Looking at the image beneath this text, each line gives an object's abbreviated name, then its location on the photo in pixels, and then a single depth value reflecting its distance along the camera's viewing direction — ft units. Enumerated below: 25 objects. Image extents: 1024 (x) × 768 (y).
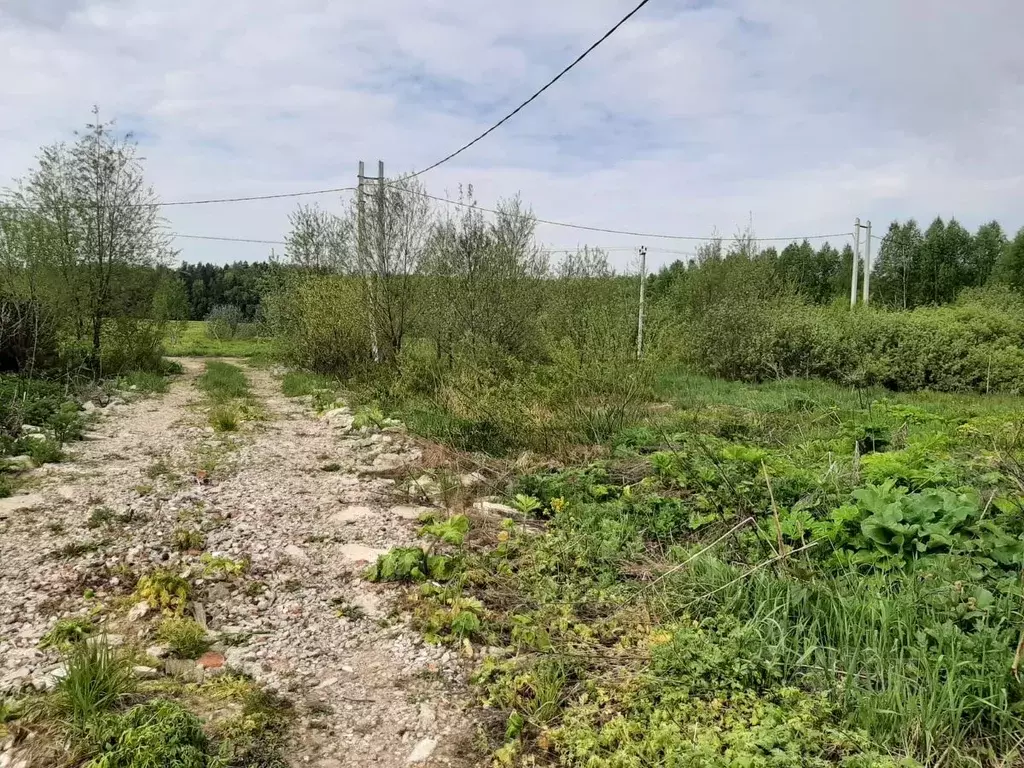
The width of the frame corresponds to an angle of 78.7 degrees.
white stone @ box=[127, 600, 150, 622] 10.68
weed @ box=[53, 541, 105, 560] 13.21
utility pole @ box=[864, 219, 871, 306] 66.95
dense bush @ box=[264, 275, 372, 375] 42.27
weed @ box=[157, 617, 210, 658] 9.86
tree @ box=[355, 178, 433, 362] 38.58
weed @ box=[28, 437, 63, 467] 20.30
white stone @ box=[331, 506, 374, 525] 16.19
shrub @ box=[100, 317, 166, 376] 44.65
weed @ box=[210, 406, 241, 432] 27.35
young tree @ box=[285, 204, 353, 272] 55.98
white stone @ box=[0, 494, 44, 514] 16.07
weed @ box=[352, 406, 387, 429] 27.76
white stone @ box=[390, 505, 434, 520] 16.58
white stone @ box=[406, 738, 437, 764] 7.80
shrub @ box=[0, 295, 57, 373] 35.24
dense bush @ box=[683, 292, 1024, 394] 40.68
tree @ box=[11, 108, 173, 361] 40.06
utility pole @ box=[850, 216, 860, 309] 65.25
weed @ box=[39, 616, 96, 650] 9.62
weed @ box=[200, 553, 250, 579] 12.68
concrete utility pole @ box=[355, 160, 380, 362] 40.16
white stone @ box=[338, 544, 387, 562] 13.82
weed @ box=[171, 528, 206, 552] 14.01
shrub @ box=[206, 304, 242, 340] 101.65
